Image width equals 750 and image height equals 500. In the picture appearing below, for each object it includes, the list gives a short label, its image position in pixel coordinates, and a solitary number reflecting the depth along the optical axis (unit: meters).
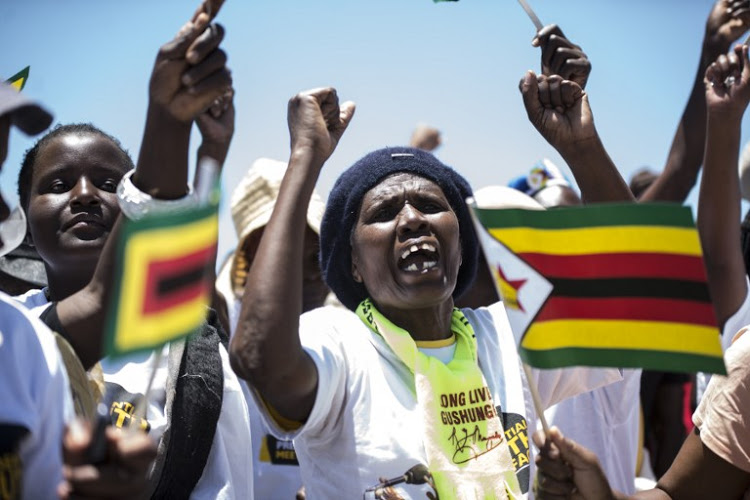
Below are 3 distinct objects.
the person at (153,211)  2.61
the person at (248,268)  4.75
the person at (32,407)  2.21
